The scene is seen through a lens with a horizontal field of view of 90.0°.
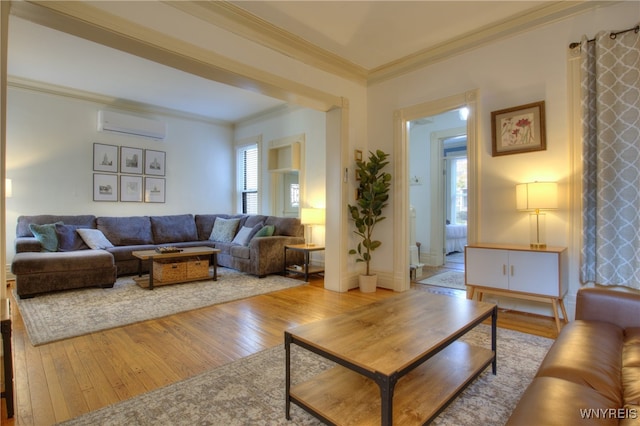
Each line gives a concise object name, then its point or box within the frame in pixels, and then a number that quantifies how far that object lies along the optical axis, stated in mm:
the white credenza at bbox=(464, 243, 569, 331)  2662
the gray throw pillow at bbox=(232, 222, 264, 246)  5535
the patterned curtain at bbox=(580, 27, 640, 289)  2551
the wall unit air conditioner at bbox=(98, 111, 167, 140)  5469
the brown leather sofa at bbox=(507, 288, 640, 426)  969
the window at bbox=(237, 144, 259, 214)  7023
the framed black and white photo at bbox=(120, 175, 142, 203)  5867
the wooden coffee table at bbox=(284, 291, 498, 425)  1358
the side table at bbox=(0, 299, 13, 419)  1589
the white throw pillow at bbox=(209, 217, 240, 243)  6082
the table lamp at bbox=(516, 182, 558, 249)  2781
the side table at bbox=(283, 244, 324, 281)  4805
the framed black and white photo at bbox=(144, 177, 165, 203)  6145
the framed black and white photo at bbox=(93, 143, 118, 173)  5547
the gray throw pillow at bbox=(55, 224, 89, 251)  4617
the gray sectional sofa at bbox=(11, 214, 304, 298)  3883
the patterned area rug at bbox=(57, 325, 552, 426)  1608
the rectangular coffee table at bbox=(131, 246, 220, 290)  4211
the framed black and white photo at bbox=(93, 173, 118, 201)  5566
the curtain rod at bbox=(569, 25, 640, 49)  2557
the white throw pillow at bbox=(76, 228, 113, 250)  4836
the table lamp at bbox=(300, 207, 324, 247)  4992
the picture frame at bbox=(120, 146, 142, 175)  5844
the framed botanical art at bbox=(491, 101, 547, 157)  3045
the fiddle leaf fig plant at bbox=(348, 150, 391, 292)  4125
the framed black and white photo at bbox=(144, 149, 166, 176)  6121
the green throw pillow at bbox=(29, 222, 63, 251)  4383
